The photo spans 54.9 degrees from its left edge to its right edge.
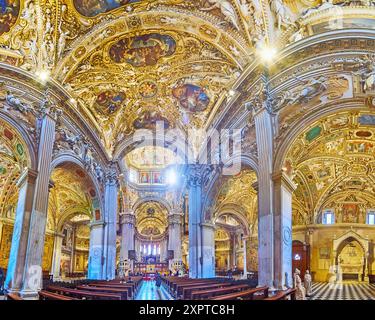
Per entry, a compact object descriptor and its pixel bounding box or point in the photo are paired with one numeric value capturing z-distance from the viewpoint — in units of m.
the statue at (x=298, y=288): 10.82
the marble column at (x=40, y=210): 12.23
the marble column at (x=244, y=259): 30.17
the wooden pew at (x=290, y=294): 7.74
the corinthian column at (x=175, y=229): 34.72
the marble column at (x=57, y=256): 28.75
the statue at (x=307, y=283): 14.12
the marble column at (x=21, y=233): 12.03
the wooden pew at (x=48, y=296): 7.78
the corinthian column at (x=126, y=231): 33.59
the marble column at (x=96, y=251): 20.55
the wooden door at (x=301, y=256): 23.63
